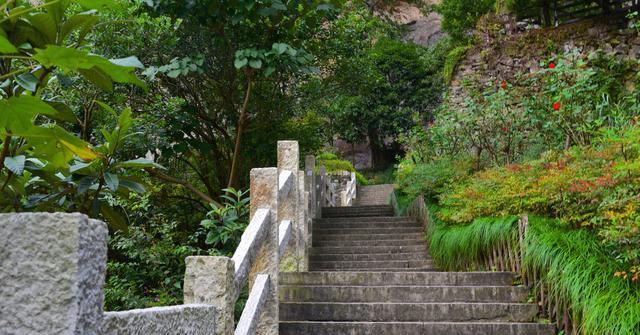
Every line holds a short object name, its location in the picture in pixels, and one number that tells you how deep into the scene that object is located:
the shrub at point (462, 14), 17.37
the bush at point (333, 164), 19.90
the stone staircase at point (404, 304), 4.33
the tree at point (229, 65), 5.34
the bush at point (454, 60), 14.20
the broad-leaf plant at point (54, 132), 1.22
